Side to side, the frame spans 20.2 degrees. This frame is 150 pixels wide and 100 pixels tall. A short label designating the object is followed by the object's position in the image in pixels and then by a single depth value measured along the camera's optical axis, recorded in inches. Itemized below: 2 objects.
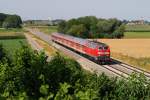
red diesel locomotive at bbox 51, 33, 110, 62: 2381.9
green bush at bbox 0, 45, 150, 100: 706.2
